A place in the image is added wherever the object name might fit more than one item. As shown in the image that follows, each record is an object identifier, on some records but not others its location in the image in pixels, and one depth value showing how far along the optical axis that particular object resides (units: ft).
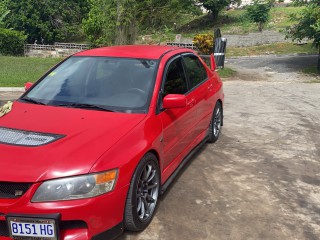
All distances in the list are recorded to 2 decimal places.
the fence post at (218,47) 37.53
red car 6.66
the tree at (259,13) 83.28
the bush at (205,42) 41.25
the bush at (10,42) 73.61
